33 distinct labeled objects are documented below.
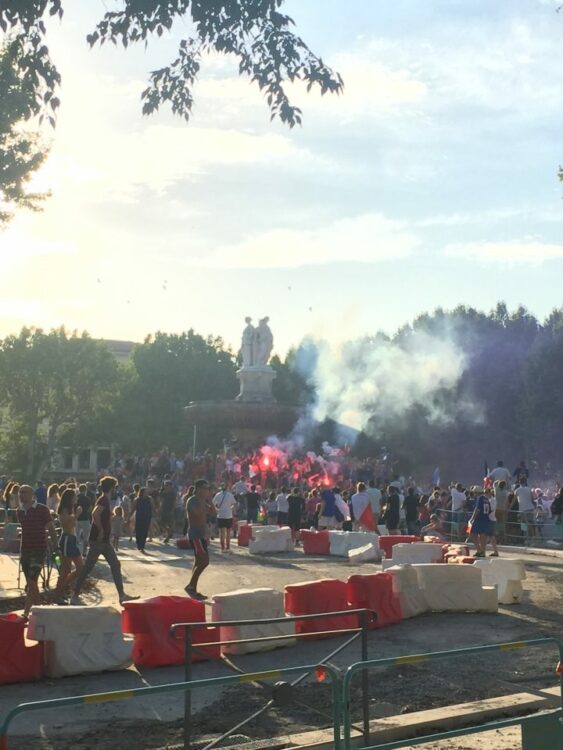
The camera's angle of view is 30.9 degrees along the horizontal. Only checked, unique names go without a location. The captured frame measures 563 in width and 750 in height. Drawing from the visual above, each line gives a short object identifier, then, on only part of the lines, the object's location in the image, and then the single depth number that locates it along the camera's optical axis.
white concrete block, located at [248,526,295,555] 23.72
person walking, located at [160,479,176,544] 26.69
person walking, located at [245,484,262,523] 31.13
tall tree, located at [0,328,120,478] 75.81
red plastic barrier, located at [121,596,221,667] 10.12
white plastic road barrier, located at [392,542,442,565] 16.42
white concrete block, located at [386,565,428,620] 12.95
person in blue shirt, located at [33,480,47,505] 25.61
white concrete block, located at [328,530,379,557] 21.66
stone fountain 48.69
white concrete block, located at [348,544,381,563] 20.67
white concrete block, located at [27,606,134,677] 9.62
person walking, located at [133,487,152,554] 23.11
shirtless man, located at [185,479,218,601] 14.99
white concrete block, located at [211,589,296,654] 10.66
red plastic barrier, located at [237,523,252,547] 26.56
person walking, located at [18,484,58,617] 13.12
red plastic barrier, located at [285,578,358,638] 11.80
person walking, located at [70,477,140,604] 13.91
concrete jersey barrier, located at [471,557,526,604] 14.31
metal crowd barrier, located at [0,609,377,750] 4.54
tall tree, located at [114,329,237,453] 82.81
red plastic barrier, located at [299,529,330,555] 23.59
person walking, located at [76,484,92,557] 19.38
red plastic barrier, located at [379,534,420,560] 20.58
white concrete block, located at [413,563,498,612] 13.46
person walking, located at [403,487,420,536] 26.36
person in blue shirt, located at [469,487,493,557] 20.50
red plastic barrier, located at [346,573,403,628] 12.30
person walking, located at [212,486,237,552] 23.47
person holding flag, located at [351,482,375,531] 24.83
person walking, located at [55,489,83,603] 14.27
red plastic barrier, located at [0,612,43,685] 9.26
